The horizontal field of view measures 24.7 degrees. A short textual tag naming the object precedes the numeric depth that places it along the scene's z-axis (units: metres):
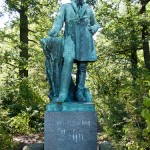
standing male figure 5.93
